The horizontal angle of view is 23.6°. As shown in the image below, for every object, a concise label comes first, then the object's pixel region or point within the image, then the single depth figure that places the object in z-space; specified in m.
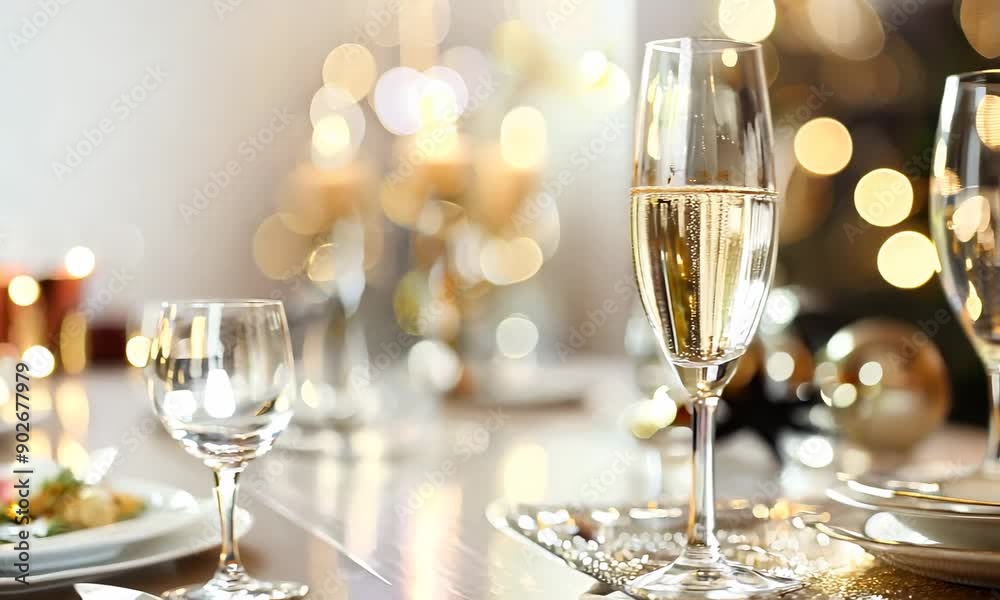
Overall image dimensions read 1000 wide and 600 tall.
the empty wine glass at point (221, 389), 1.04
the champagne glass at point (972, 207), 1.11
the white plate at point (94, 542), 1.05
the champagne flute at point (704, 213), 1.01
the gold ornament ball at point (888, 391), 1.40
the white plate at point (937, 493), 0.98
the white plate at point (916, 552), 0.97
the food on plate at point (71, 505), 1.12
